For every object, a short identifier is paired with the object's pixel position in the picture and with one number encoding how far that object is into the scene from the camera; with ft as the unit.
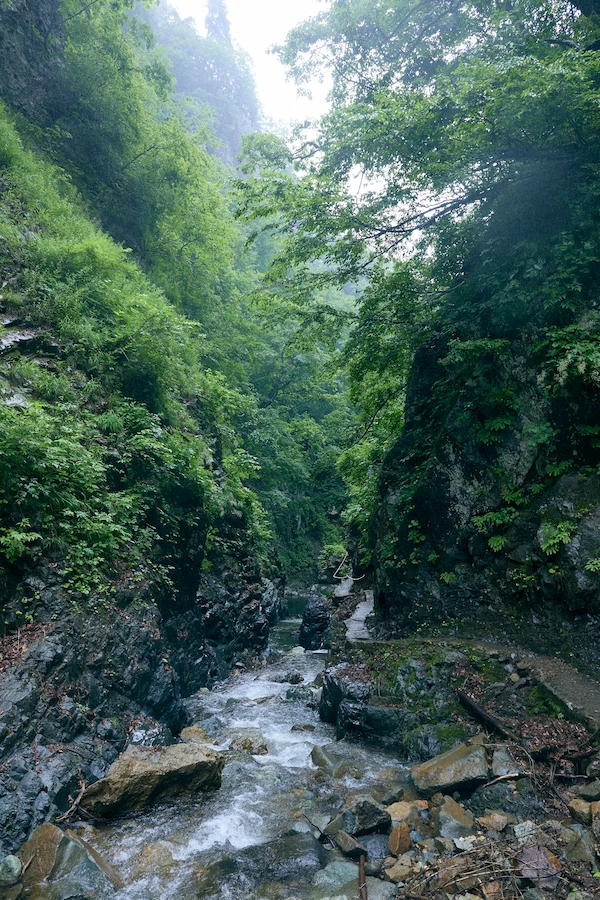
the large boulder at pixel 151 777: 17.10
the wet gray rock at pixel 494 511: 23.75
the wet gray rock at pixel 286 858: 15.38
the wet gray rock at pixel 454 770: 18.26
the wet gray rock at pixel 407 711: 23.18
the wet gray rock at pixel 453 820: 16.01
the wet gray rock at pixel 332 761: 22.36
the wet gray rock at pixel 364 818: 16.84
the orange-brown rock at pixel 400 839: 15.73
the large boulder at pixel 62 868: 13.28
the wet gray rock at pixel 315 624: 55.31
